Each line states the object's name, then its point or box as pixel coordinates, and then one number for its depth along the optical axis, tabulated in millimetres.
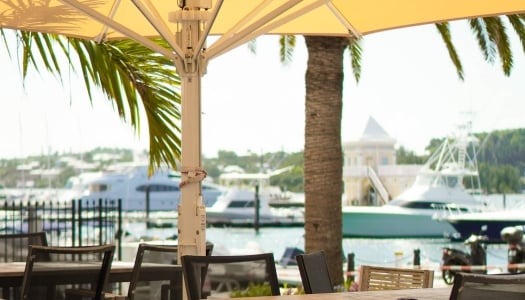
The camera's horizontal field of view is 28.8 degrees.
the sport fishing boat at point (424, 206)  58584
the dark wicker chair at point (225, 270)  4043
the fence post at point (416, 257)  17028
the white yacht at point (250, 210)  63781
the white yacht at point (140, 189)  66625
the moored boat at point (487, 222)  44988
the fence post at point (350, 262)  16797
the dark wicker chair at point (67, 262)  4949
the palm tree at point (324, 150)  10281
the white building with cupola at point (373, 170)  66312
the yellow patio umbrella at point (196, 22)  5242
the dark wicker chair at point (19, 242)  6742
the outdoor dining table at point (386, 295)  4211
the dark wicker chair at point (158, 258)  5566
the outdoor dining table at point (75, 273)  5082
